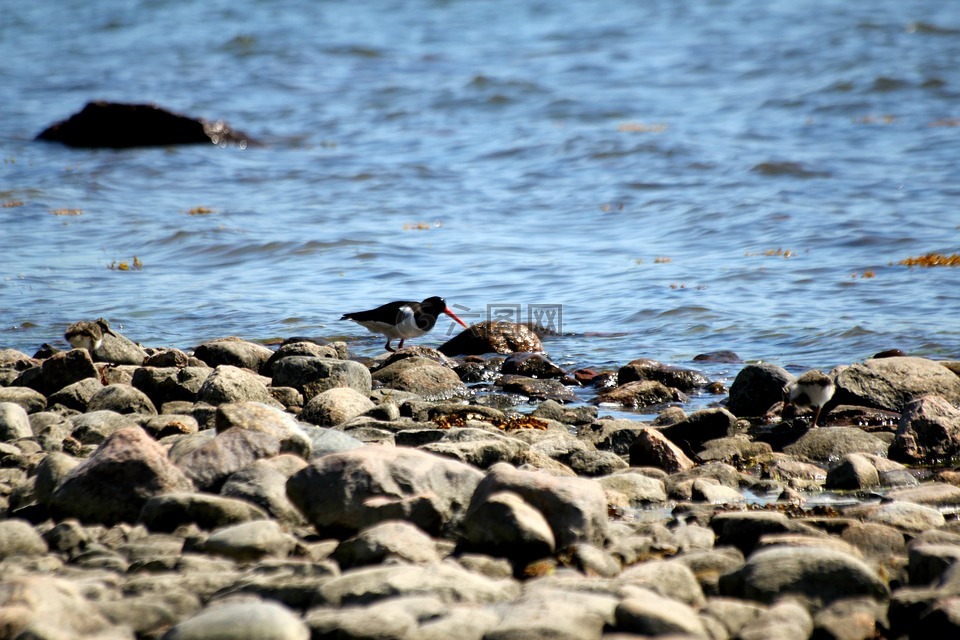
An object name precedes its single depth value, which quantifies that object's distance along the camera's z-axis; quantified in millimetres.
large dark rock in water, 46406
